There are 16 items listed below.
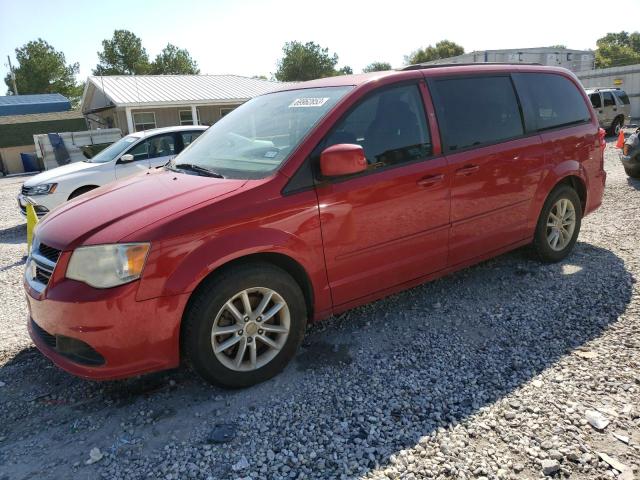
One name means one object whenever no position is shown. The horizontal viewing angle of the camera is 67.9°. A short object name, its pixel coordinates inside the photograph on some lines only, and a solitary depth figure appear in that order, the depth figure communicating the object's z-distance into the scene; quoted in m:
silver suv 18.44
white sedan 8.07
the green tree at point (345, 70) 66.78
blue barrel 28.47
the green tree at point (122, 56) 63.28
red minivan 2.68
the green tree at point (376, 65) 73.19
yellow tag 5.81
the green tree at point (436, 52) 76.38
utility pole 52.03
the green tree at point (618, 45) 88.74
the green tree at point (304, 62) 61.56
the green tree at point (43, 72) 56.25
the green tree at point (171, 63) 65.81
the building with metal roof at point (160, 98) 24.05
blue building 36.81
